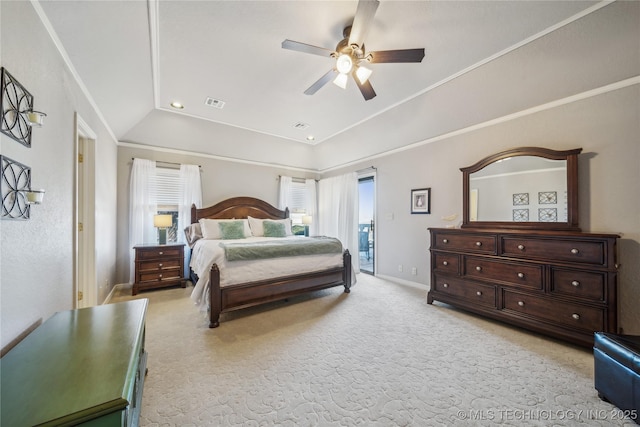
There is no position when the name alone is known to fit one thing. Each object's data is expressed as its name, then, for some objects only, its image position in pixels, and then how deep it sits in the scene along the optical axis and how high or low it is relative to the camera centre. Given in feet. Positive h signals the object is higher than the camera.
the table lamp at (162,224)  13.15 -0.44
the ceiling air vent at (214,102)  11.12 +5.44
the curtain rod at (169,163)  14.65 +3.31
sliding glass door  20.11 -0.89
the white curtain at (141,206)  13.56 +0.58
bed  8.96 -2.62
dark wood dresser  6.92 -2.14
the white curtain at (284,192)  19.12 +1.90
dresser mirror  8.39 +1.01
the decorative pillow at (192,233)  14.23 -1.03
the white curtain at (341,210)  17.43 +0.46
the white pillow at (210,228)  14.02 -0.72
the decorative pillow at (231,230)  14.26 -0.85
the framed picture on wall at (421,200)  12.97 +0.86
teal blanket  9.38 -1.43
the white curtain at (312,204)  20.57 +1.05
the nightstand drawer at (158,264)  12.46 -2.62
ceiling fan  6.27 +4.66
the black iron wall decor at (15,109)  3.79 +1.81
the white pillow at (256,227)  16.17 -0.75
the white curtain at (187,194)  15.12 +1.42
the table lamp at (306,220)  18.83 -0.32
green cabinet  2.59 -2.11
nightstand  12.37 -2.70
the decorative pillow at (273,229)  15.98 -0.87
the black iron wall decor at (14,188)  3.81 +0.49
